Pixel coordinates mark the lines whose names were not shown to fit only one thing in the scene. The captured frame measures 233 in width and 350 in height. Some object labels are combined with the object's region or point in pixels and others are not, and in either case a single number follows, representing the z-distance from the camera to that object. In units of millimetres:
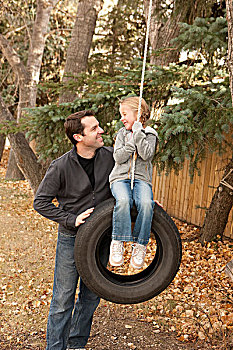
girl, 2557
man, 3025
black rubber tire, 2609
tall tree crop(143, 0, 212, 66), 5844
